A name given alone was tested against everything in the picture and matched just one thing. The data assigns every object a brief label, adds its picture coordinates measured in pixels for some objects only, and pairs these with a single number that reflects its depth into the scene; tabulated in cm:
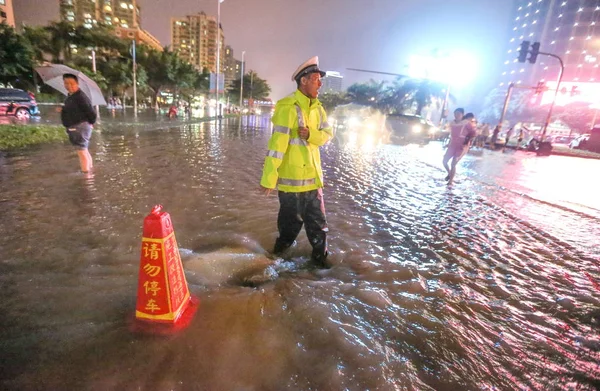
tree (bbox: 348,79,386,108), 6530
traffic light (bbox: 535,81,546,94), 2568
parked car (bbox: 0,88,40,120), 1784
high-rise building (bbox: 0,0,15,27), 6163
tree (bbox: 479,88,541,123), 8478
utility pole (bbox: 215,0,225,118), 3183
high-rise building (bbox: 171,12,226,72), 14900
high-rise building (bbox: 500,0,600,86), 7806
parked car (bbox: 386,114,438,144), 3009
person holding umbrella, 587
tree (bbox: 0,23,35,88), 2869
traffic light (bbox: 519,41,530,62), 2036
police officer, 292
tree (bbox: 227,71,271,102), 6844
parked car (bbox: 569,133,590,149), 2686
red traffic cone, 205
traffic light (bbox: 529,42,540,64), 2005
